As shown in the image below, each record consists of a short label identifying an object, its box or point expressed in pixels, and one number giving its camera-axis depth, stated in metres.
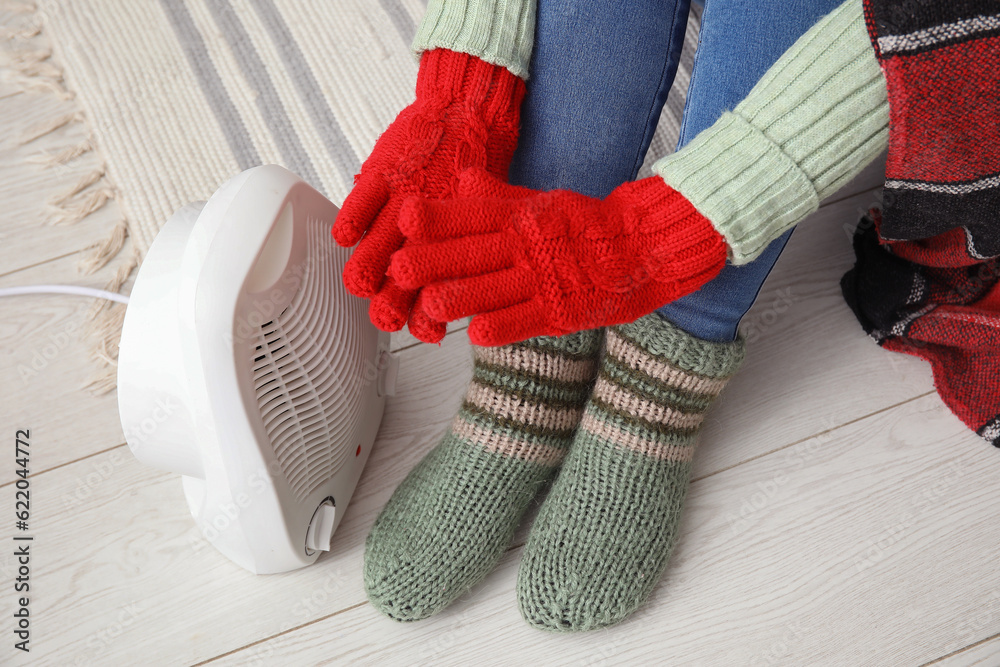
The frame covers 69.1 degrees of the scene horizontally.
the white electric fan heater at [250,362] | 0.53
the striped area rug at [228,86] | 0.93
